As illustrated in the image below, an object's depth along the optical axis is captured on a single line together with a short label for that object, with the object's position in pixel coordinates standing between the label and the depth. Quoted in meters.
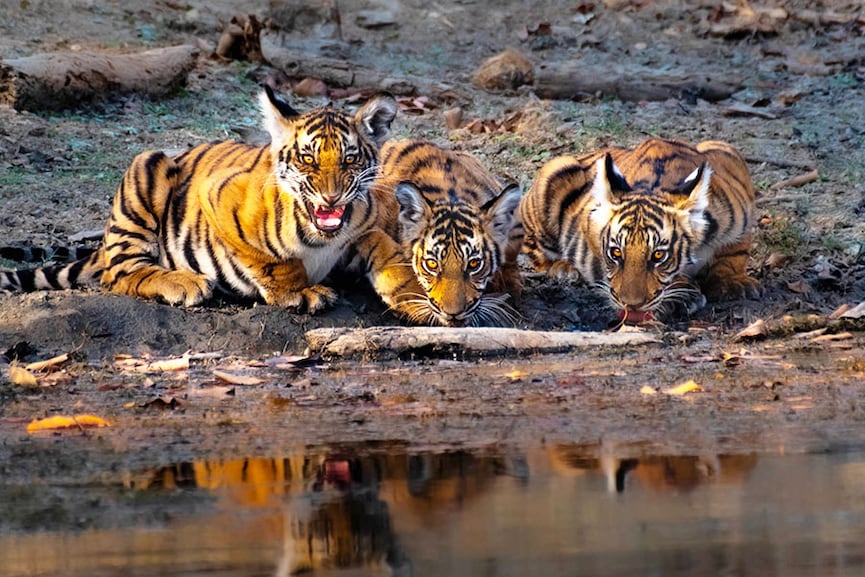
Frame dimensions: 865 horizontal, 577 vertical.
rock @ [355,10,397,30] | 30.95
